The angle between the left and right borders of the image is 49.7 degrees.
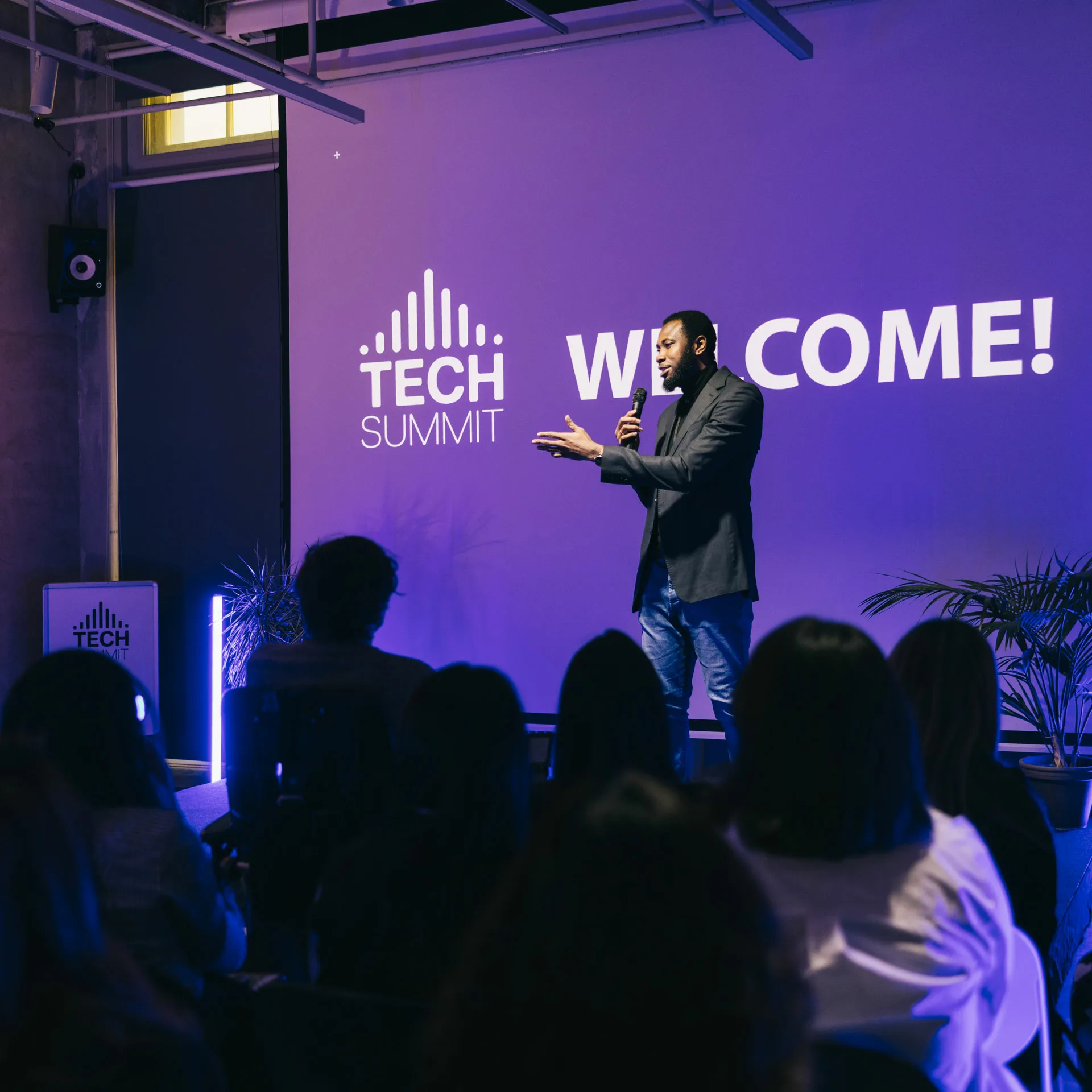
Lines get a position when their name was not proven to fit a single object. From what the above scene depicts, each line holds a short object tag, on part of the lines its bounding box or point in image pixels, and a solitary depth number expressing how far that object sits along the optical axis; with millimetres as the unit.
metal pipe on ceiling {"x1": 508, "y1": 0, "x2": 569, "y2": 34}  4770
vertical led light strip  6191
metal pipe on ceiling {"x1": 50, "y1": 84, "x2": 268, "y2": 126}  5777
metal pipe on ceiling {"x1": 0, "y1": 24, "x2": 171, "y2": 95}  4927
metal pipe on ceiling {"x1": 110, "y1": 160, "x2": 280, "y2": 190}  6422
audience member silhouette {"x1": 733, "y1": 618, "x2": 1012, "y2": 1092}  1210
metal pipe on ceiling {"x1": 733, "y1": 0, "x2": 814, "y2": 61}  4406
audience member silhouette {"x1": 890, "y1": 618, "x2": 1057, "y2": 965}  1921
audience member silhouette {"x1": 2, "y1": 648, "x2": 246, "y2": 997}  1634
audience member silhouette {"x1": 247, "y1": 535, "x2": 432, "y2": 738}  2535
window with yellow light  6484
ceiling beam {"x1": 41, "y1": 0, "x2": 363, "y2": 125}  4188
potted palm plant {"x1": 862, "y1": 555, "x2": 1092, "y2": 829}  4137
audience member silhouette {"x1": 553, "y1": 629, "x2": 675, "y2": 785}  2047
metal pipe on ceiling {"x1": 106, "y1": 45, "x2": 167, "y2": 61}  6652
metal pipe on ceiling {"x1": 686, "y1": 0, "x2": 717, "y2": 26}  4863
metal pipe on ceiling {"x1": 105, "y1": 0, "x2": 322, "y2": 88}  4617
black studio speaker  6492
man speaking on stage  3955
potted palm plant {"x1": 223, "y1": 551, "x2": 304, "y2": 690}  5836
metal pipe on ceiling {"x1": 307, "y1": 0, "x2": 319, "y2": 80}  5312
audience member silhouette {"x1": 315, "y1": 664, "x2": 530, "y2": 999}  1464
